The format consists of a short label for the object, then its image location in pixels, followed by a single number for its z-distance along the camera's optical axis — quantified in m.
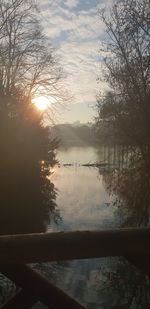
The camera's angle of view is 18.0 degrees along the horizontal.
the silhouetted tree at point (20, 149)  23.91
